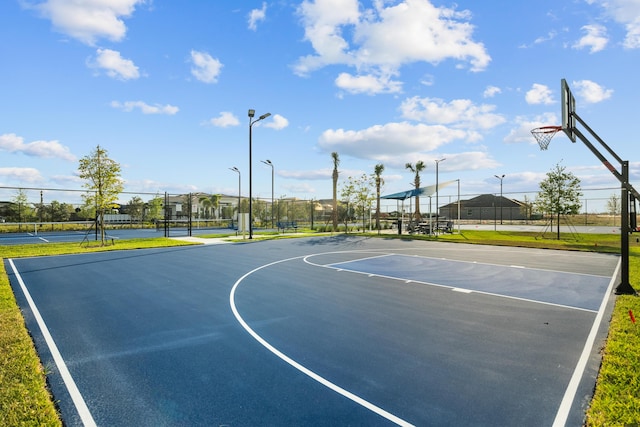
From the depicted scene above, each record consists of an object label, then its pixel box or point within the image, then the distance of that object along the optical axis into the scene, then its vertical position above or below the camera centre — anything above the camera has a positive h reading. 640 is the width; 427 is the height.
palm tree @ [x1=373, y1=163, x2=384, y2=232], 32.50 +3.54
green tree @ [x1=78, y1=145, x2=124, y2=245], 18.11 +1.93
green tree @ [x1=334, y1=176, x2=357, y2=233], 29.91 +1.86
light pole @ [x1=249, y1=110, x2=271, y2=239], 21.02 +6.03
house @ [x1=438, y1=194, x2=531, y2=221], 61.41 +0.82
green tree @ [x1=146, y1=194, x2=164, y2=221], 39.06 +0.69
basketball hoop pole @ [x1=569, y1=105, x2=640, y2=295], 8.08 +0.58
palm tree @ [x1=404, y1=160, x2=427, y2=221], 45.88 +6.08
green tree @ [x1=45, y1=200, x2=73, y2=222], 29.67 +0.26
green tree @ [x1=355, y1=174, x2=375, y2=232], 29.91 +1.59
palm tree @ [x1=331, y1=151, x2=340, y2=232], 34.02 +3.23
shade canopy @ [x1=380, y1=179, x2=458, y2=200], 26.44 +1.74
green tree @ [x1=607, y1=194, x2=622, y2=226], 35.89 +0.69
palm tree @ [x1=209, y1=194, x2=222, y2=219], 65.44 +1.94
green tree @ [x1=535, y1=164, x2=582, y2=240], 21.14 +1.27
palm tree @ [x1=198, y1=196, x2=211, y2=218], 66.88 +1.99
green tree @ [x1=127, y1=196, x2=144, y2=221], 40.54 +0.73
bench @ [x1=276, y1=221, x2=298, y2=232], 29.57 -0.99
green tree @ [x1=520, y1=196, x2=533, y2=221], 32.36 +0.43
